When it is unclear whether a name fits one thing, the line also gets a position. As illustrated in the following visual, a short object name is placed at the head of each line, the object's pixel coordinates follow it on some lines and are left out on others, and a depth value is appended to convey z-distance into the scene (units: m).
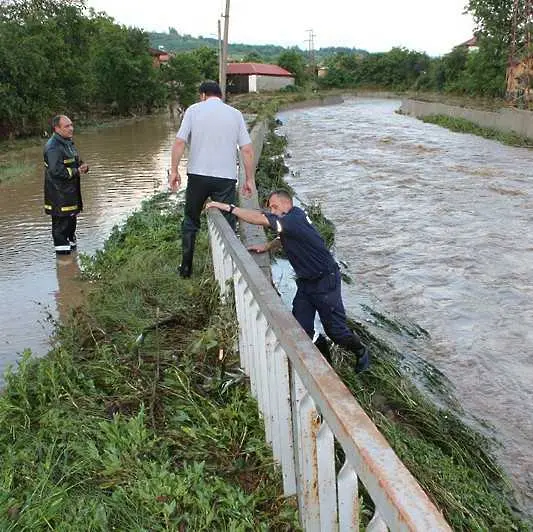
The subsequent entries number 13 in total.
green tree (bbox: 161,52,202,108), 55.44
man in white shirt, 5.20
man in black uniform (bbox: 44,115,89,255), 7.22
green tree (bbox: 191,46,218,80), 82.06
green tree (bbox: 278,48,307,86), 102.44
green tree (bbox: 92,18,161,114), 46.16
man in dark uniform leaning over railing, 4.28
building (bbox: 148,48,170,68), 94.62
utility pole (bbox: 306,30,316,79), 112.99
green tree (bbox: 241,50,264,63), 105.88
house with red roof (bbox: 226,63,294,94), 91.44
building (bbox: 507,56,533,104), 35.72
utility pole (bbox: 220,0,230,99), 22.72
